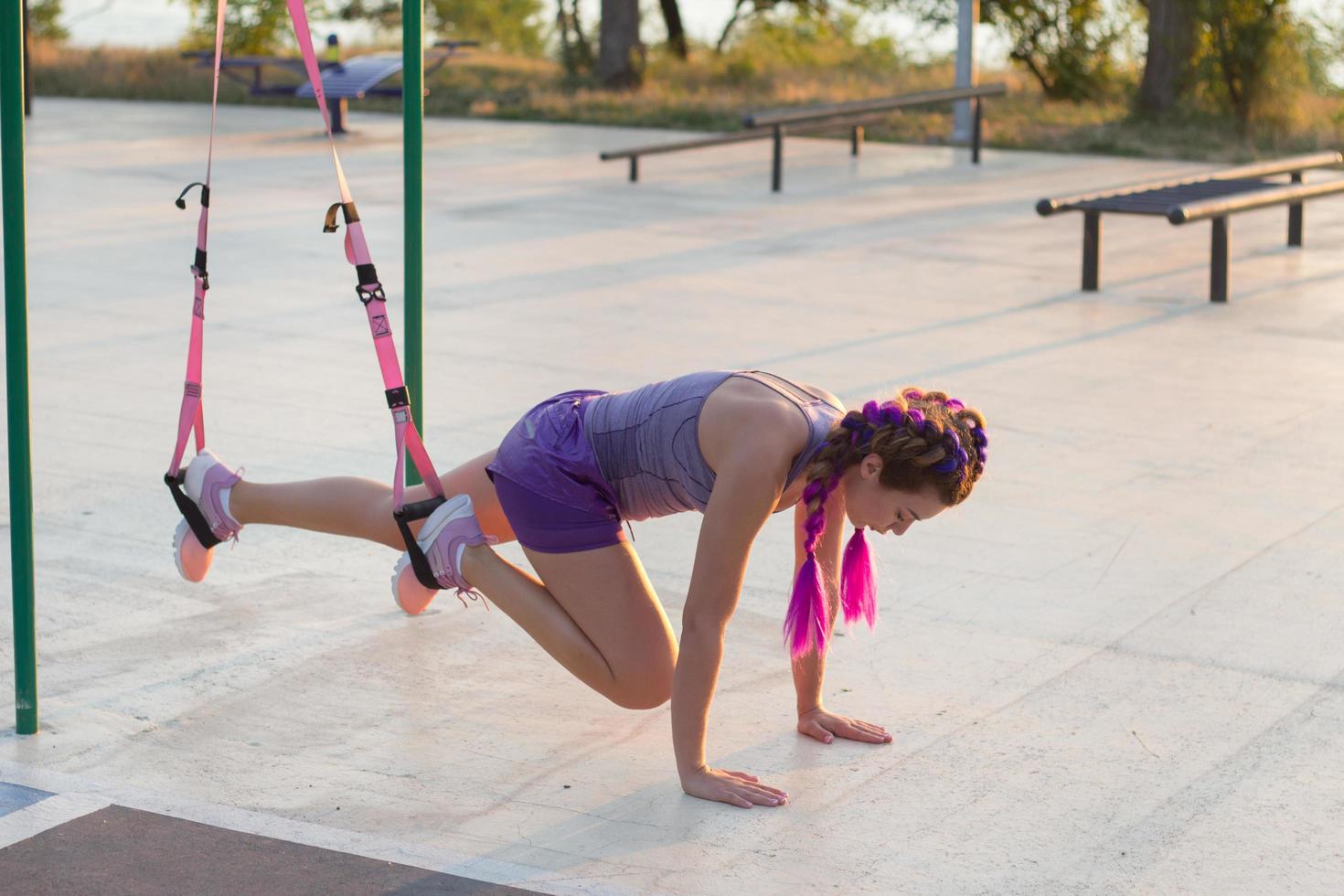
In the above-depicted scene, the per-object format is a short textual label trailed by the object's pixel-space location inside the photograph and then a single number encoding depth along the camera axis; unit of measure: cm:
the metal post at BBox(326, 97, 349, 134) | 1862
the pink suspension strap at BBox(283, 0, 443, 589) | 413
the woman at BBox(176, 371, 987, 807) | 366
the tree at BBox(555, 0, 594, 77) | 2675
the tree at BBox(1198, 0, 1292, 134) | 2034
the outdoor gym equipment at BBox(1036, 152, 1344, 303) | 1030
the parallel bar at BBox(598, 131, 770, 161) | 1484
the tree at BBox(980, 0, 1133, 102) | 2534
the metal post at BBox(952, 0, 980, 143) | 1872
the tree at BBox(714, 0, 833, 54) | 3509
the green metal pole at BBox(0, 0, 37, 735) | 394
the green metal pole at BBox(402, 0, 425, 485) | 502
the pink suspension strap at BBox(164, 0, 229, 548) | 448
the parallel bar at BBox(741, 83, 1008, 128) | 1502
